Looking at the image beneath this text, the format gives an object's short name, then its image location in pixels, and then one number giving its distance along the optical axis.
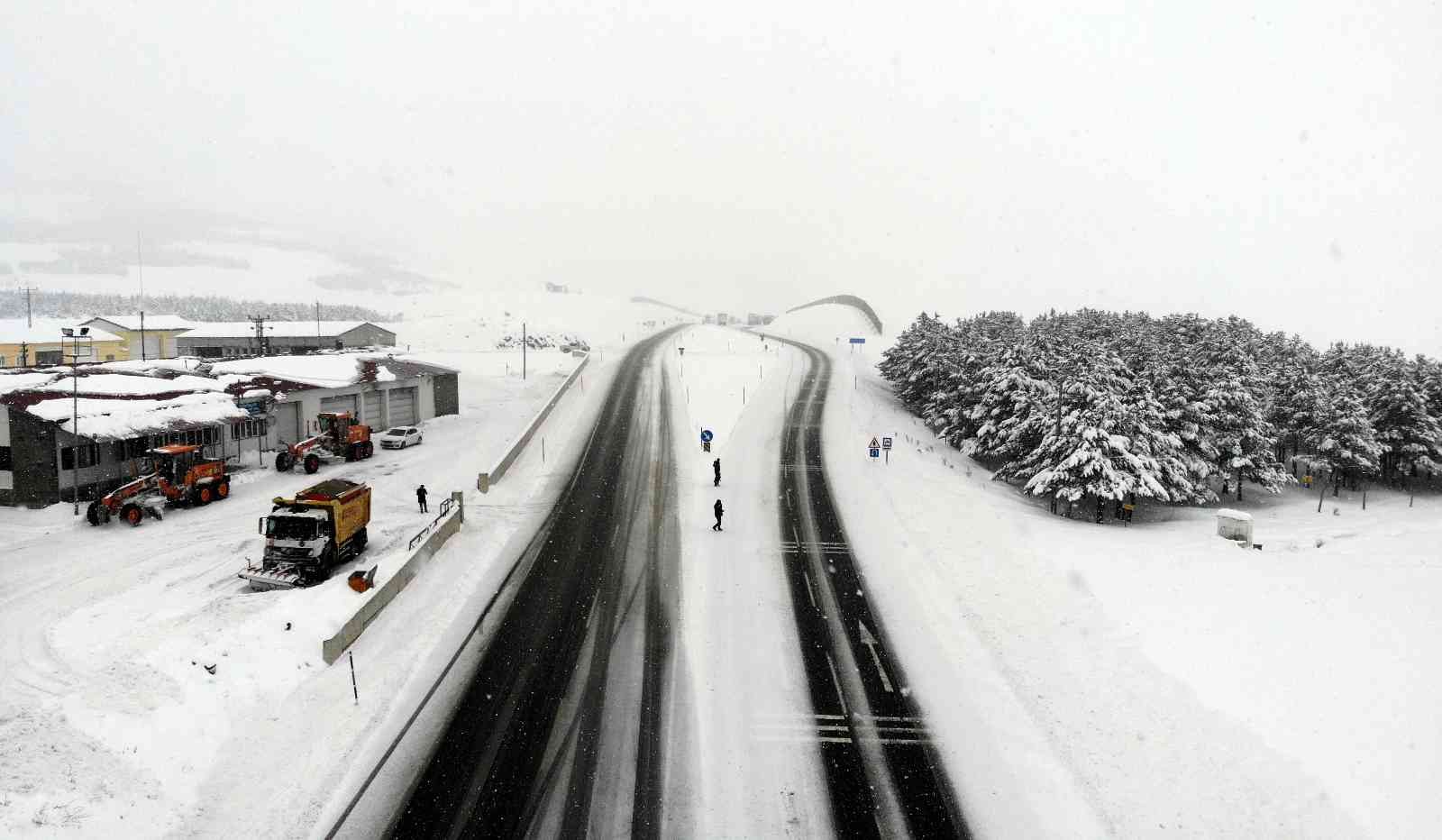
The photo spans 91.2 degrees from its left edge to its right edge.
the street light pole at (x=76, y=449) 28.70
